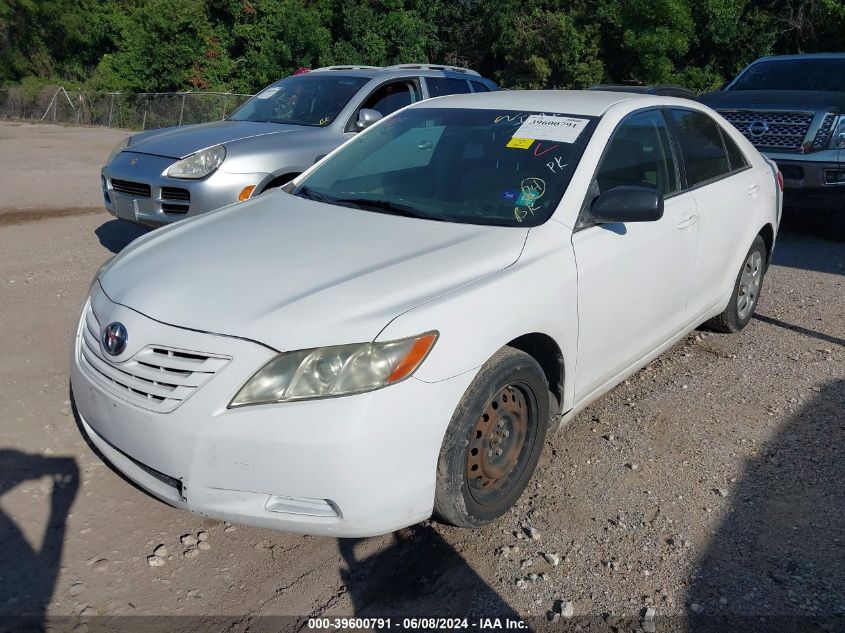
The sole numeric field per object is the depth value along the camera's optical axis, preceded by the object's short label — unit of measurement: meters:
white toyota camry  2.69
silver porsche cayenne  6.58
